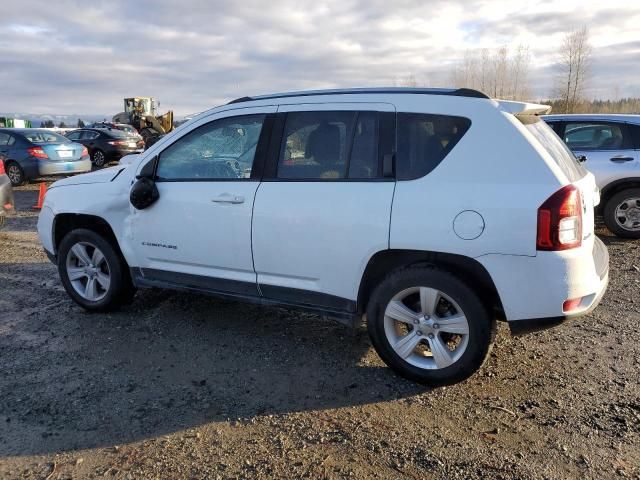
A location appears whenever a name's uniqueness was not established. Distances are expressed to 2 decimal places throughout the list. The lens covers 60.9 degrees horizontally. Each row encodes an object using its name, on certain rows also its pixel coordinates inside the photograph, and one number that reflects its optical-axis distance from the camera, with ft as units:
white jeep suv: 10.39
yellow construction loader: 89.85
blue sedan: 43.29
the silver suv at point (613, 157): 24.59
